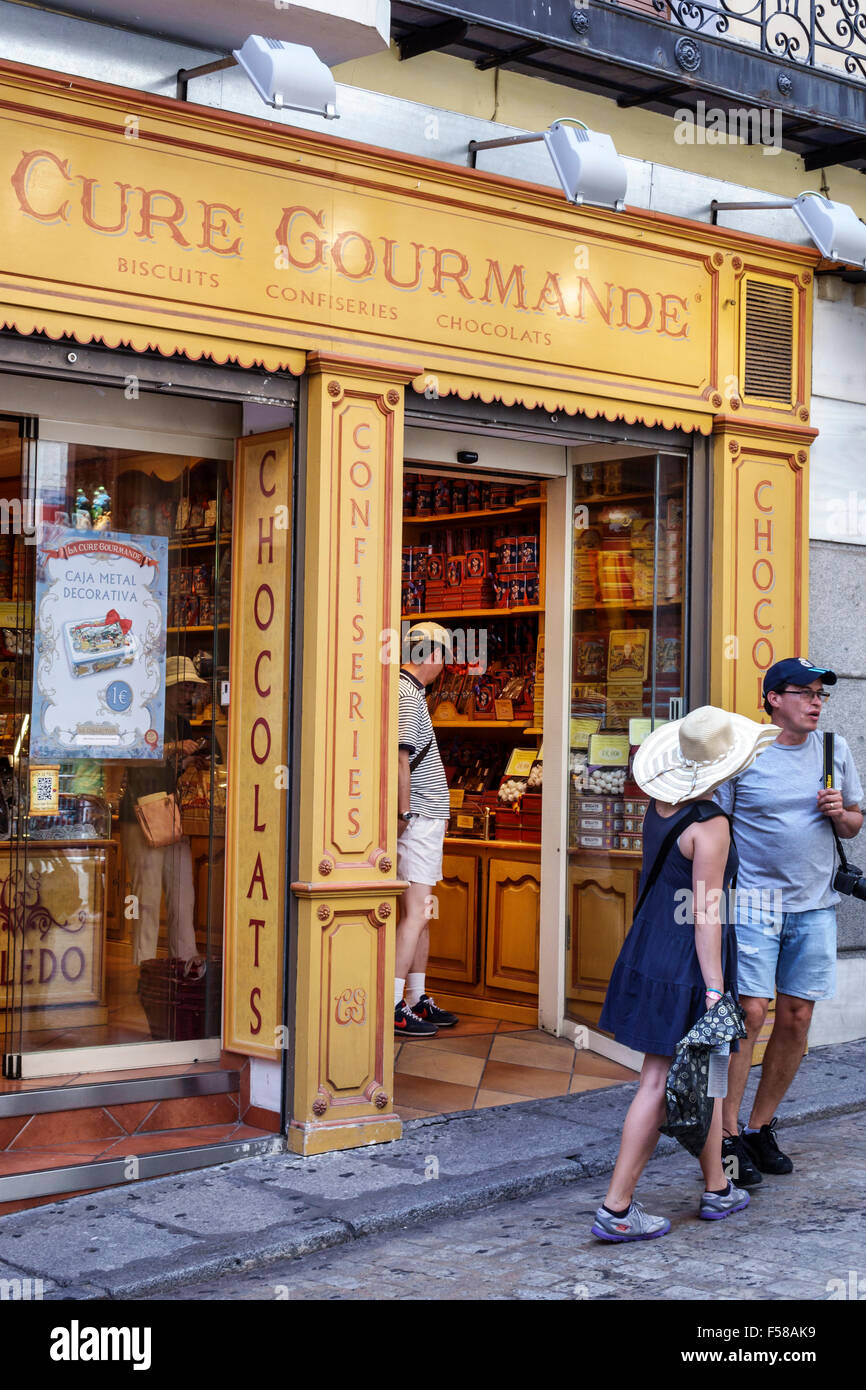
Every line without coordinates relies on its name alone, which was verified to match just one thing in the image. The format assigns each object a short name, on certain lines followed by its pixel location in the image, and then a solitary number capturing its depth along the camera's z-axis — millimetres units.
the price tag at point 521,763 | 9039
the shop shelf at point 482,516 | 9141
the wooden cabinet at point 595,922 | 7824
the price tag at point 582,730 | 8023
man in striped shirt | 8070
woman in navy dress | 5031
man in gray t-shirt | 5973
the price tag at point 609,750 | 7895
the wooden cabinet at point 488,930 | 8516
